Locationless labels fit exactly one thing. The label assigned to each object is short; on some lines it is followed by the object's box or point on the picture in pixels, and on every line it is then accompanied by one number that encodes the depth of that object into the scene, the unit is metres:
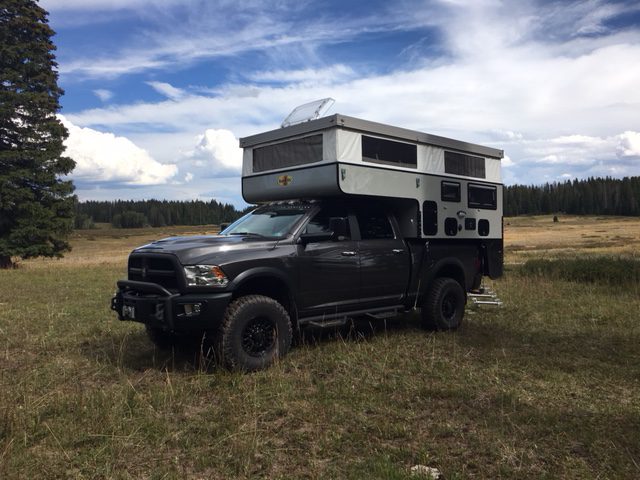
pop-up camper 6.91
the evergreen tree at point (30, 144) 24.69
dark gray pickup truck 5.53
